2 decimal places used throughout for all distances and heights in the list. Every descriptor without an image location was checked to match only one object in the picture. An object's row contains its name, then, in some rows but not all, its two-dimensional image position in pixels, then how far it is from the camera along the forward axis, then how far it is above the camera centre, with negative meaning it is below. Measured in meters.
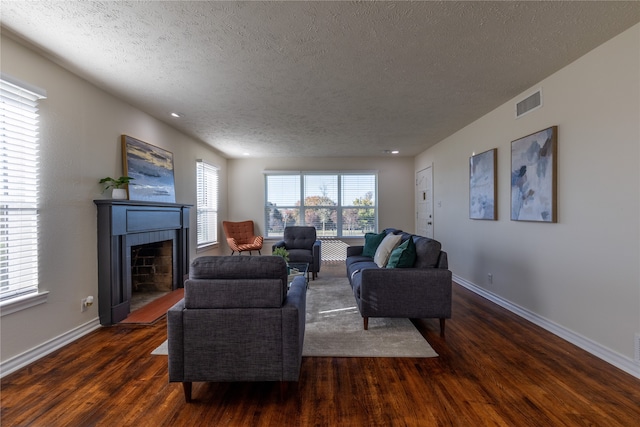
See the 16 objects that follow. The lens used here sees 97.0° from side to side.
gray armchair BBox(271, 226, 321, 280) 4.78 -0.62
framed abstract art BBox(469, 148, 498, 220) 3.58 +0.35
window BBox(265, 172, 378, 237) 6.76 +0.23
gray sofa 2.64 -0.74
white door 5.71 +0.21
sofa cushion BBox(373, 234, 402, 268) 3.43 -0.46
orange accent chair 5.71 -0.52
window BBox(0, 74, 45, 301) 2.10 +0.21
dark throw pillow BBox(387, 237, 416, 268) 2.82 -0.45
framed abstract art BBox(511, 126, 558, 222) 2.66 +0.35
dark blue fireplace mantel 2.90 -0.31
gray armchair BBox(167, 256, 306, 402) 1.68 -0.72
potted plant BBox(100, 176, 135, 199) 3.01 +0.31
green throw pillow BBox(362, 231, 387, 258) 4.20 -0.47
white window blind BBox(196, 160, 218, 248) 5.32 +0.20
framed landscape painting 3.35 +0.56
